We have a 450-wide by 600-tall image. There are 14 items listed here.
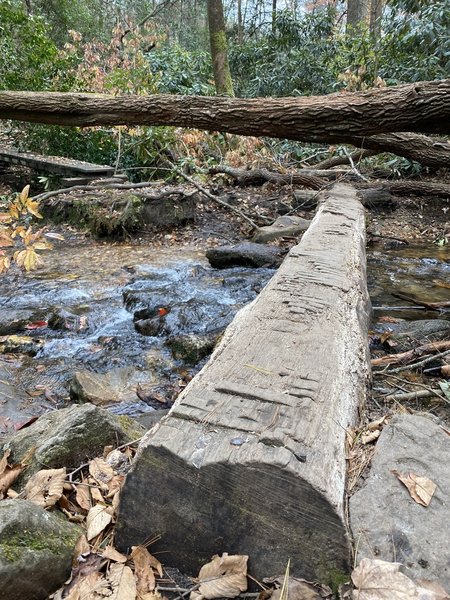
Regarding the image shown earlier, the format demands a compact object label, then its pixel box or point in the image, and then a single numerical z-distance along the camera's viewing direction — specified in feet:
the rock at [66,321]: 14.49
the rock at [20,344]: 13.25
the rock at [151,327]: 14.32
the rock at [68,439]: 6.30
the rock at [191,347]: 12.69
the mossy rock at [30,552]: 4.23
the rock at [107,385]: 10.82
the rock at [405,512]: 4.25
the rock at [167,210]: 23.66
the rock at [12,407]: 10.12
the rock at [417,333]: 11.82
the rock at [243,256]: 19.40
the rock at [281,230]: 21.54
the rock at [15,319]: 14.38
